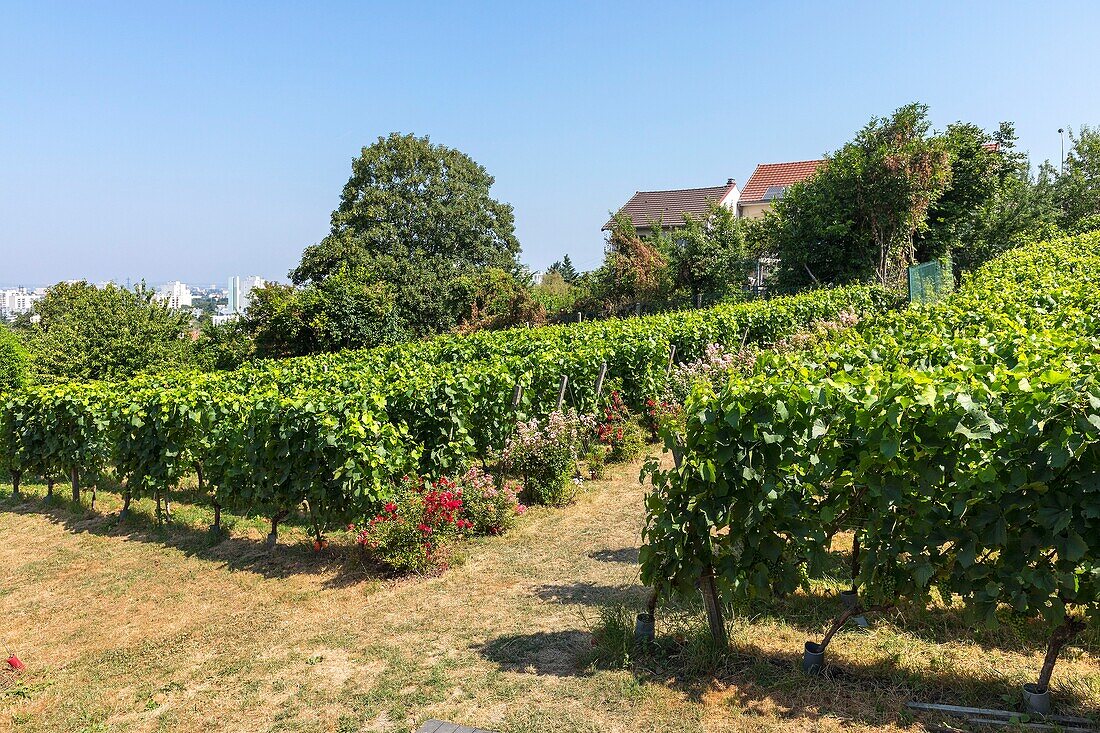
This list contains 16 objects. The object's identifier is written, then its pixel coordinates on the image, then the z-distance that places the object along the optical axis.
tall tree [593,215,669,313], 30.42
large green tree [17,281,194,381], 23.64
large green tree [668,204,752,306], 30.11
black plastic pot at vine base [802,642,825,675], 4.29
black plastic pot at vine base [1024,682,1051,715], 3.65
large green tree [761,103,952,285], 24.84
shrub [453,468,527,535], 8.07
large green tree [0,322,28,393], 24.66
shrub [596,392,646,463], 11.30
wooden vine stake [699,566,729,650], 4.58
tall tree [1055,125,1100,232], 41.69
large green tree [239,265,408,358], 23.12
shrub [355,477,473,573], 6.95
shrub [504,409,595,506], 9.30
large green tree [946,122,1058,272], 28.73
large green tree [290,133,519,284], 38.00
